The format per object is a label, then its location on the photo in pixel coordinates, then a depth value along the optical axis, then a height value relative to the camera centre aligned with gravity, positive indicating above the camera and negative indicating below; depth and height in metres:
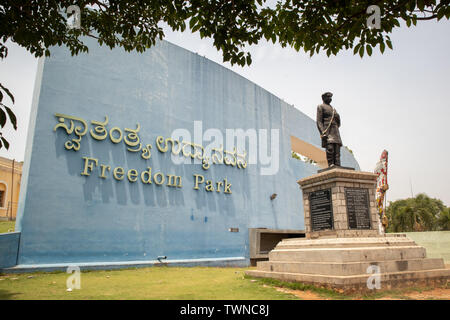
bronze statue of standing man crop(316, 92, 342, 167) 8.28 +2.83
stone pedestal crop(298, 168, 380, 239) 6.87 +0.50
